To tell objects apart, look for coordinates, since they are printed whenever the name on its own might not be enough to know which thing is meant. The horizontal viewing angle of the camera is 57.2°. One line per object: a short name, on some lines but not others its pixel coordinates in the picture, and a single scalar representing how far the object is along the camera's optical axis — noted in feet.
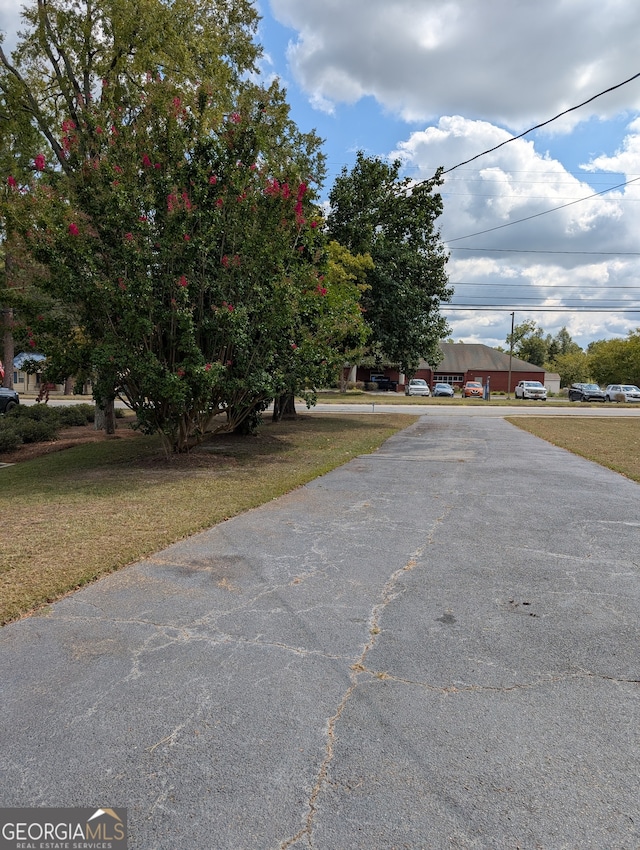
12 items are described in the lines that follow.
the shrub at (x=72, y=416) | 58.59
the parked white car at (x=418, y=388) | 175.94
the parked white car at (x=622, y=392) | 156.25
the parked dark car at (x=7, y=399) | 76.59
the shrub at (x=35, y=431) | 47.24
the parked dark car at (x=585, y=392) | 159.02
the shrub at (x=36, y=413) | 55.67
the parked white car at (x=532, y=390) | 166.71
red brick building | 234.79
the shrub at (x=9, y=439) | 42.99
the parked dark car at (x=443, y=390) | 183.52
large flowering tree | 28.76
